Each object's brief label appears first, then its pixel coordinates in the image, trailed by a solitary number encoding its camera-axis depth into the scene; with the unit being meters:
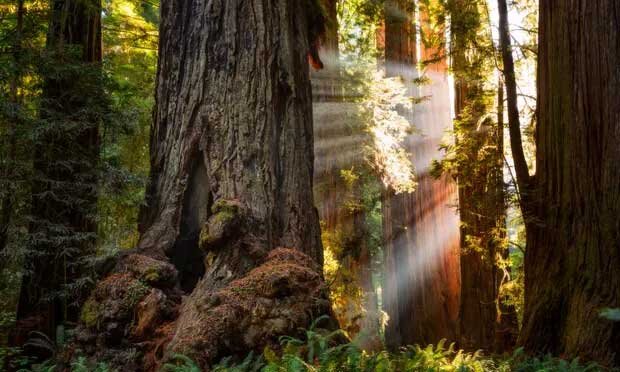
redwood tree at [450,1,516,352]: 8.64
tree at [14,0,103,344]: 5.98
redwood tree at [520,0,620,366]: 5.10
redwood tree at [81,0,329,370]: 4.43
